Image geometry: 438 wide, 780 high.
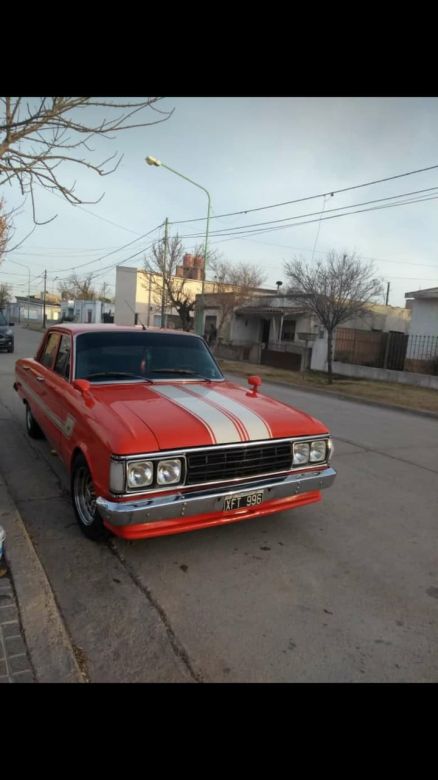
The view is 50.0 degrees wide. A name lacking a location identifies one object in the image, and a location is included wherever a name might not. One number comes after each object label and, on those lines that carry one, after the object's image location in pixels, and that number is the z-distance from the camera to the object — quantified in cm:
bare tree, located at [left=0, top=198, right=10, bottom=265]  484
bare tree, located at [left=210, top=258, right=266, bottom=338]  2898
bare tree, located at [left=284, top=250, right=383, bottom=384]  1825
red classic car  295
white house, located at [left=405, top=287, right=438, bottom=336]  1942
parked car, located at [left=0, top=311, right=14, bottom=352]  2002
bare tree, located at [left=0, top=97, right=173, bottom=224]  281
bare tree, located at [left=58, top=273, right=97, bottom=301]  8281
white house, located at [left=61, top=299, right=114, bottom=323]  5753
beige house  4365
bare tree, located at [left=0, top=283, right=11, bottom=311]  8970
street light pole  1770
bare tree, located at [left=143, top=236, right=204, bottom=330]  2614
